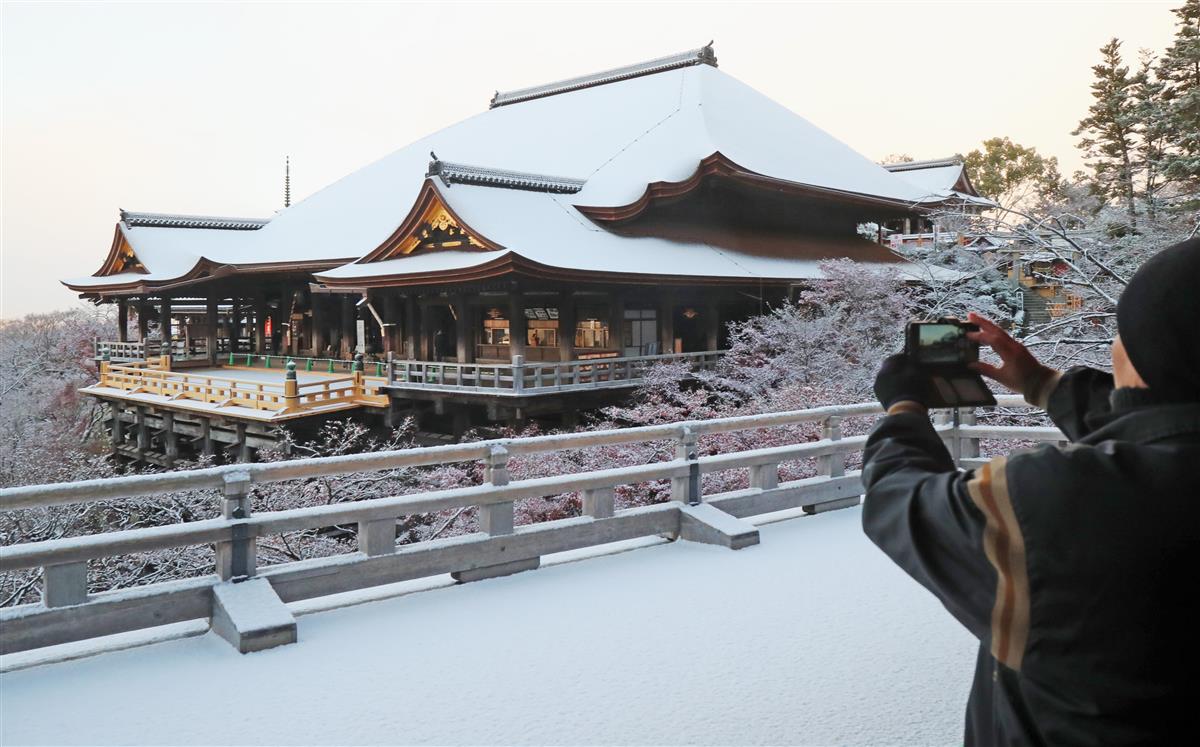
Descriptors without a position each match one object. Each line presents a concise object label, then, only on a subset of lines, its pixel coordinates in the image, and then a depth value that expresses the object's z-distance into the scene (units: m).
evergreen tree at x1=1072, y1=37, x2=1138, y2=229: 31.30
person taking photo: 1.25
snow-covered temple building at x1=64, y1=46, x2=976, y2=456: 19.12
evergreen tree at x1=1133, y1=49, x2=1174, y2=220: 26.46
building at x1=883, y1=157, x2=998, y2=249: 34.97
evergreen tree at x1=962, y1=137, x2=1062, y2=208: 49.53
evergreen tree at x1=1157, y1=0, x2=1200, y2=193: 23.62
